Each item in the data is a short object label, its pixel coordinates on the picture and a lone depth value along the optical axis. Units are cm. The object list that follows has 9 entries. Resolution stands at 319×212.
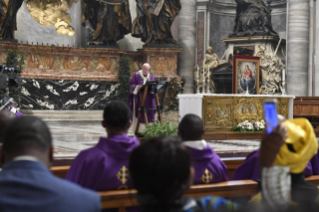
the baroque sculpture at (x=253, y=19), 1812
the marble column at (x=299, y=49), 1777
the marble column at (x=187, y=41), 1759
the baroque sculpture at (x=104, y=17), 1603
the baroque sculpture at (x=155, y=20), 1628
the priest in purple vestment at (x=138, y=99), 936
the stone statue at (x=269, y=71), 1756
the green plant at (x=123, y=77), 1558
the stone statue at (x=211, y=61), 1725
